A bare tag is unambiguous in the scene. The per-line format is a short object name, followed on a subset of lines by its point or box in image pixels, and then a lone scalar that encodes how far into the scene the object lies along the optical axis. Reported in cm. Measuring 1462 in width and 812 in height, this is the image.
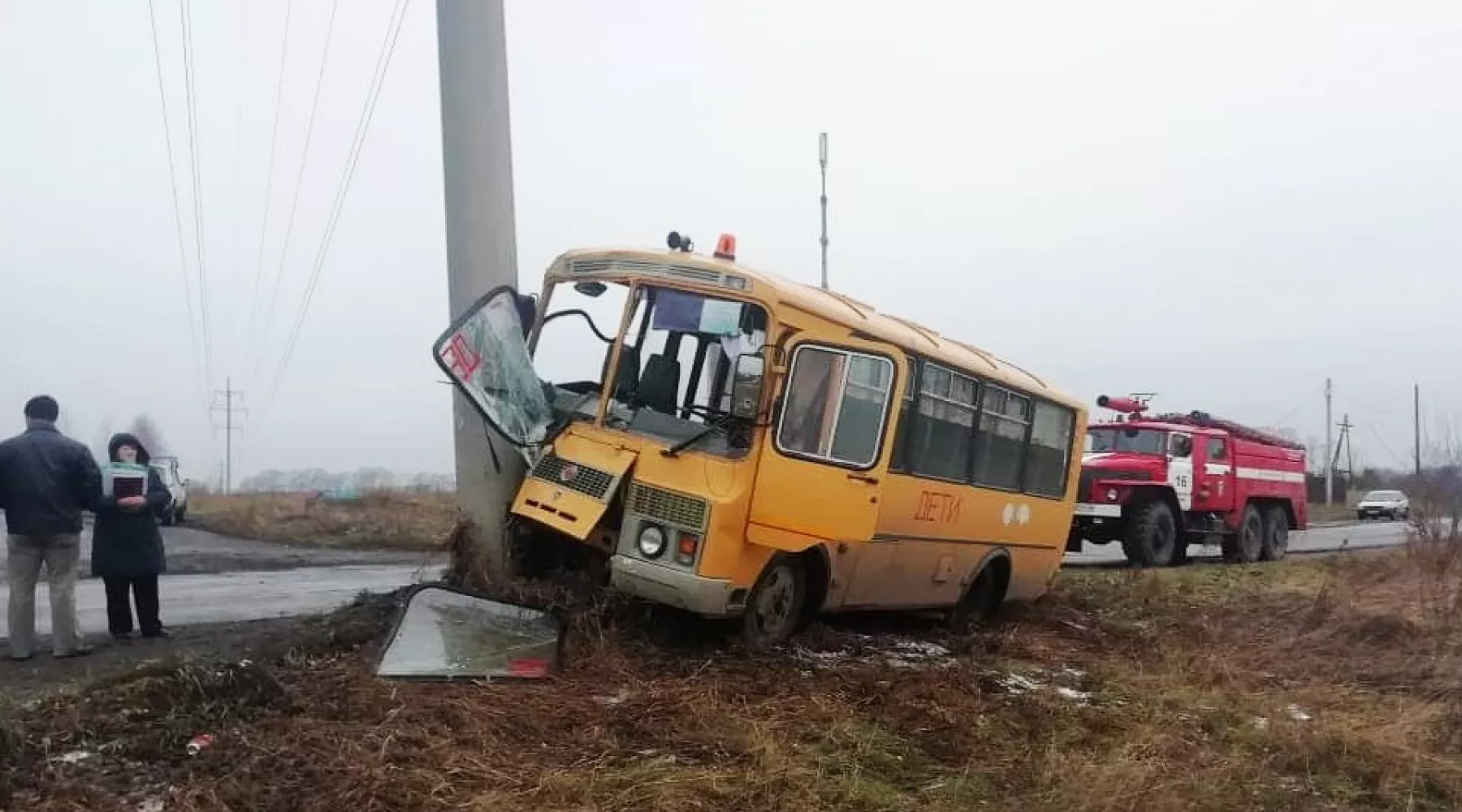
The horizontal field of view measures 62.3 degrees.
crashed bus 771
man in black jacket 807
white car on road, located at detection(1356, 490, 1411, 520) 4680
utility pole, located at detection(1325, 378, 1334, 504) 6259
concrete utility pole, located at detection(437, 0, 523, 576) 1014
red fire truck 1892
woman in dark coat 878
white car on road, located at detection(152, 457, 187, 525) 3031
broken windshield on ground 697
